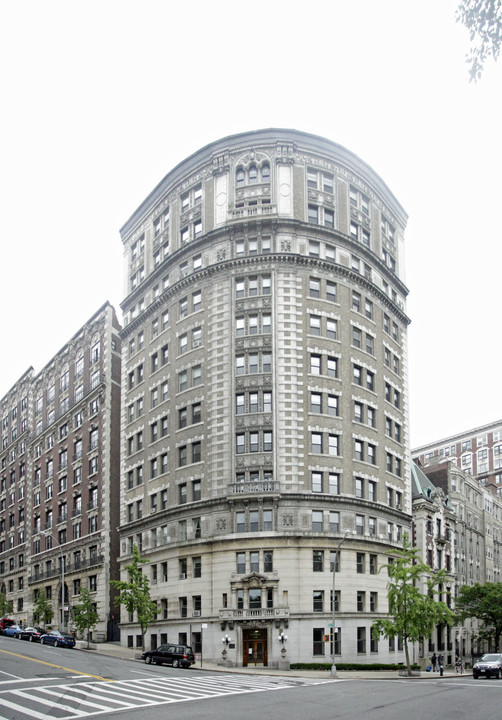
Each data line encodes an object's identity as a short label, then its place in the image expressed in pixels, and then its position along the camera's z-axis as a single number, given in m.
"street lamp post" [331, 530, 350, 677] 49.03
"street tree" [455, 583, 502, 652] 81.19
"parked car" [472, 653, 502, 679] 50.16
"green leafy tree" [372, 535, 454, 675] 53.91
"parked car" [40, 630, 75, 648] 65.81
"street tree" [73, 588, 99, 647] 70.00
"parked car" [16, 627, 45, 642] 69.80
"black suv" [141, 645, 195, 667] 52.03
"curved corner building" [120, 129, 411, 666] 60.31
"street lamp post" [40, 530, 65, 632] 80.30
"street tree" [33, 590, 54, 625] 84.25
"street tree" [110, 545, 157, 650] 61.28
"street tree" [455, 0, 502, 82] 11.55
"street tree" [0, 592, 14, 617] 97.69
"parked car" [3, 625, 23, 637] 73.12
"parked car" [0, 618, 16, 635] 77.57
